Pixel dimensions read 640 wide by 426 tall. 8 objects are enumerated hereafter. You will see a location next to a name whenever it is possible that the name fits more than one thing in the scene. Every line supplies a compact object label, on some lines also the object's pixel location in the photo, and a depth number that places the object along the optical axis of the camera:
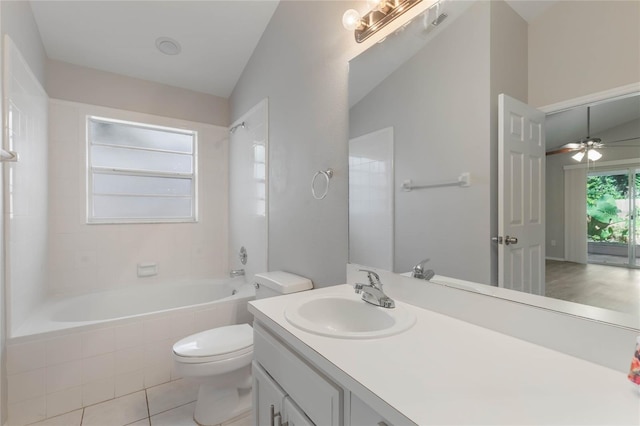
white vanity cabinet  0.73
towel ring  1.71
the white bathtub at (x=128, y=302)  1.92
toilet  1.61
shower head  2.89
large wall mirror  0.75
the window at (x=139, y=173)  2.72
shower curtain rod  1.45
